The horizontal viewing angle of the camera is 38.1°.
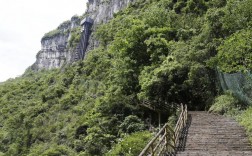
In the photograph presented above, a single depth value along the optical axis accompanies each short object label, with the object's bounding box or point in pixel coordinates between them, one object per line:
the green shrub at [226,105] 18.78
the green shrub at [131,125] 25.86
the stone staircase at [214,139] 11.08
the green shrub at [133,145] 18.47
